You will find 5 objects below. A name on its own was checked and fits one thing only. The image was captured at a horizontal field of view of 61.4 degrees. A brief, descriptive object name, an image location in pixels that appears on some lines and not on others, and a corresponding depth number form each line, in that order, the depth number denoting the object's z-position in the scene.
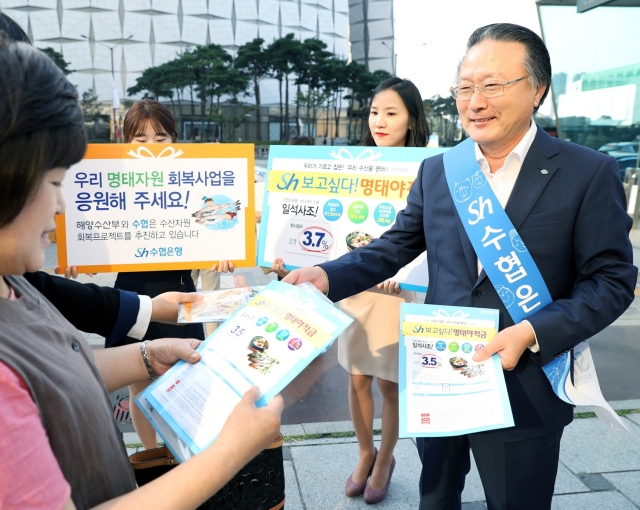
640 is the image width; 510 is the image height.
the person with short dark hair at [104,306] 1.68
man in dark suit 1.63
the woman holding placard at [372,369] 2.71
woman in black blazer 2.80
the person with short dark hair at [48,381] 0.84
